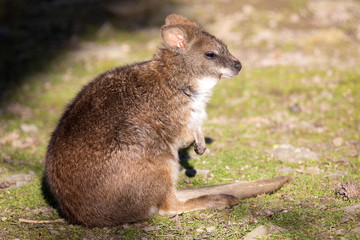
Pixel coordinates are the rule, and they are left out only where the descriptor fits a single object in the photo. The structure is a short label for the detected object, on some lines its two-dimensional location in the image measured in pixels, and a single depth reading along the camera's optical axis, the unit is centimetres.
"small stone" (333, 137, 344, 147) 1227
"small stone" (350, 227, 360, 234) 767
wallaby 819
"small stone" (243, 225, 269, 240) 786
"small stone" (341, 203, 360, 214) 835
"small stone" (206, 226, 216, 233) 832
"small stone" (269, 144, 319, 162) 1136
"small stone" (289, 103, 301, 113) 1450
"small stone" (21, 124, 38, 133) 1420
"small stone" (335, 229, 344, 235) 771
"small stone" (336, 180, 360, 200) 885
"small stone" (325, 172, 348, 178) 1020
